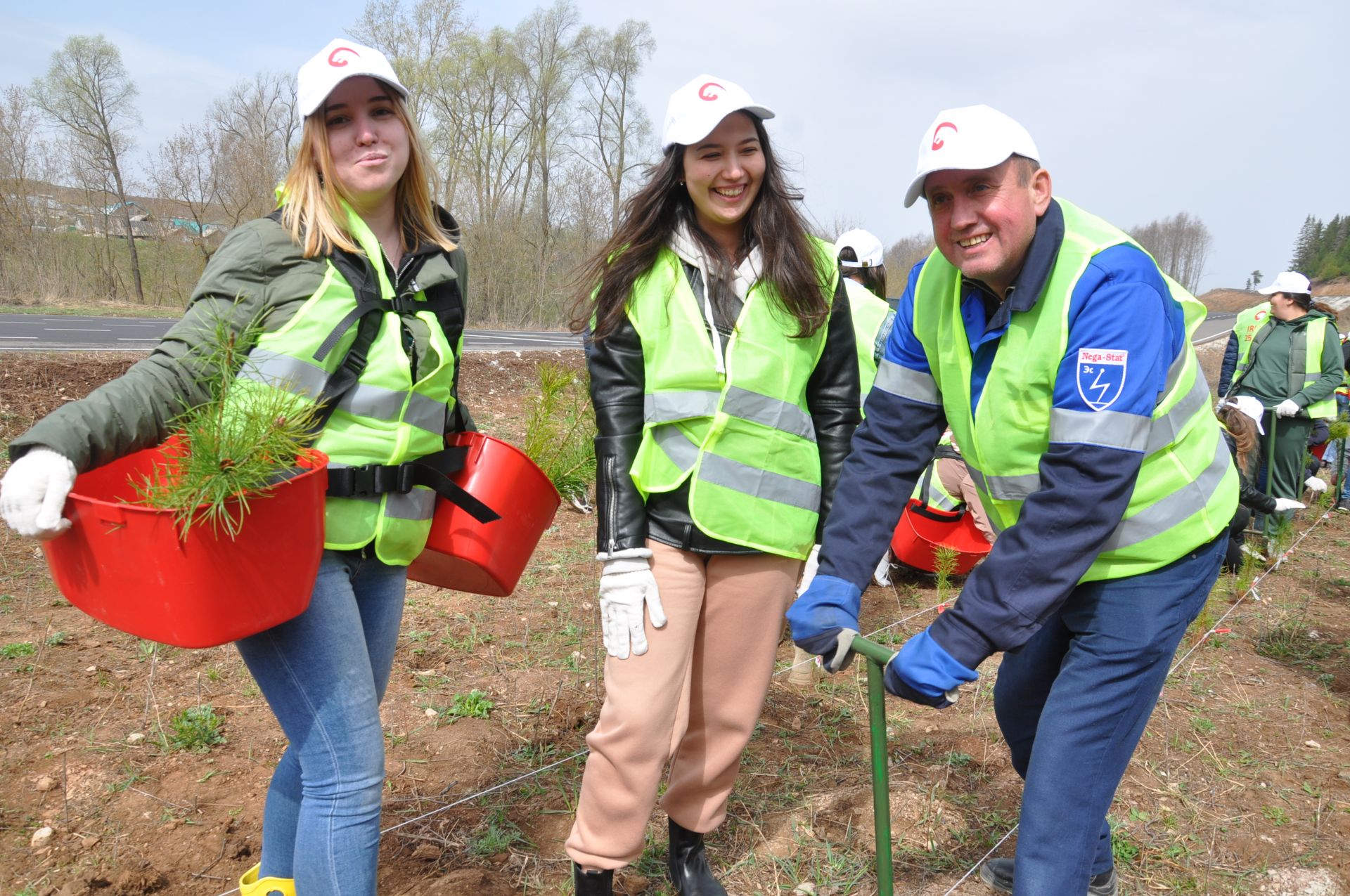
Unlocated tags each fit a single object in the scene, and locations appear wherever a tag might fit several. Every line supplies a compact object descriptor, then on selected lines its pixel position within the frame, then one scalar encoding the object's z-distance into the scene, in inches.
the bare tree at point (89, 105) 1011.3
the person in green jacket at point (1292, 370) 282.2
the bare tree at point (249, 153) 932.6
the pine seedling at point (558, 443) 136.6
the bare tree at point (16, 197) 879.7
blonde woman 69.1
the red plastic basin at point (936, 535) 211.2
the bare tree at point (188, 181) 987.3
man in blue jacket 66.6
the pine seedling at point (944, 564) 191.5
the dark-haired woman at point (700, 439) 84.5
